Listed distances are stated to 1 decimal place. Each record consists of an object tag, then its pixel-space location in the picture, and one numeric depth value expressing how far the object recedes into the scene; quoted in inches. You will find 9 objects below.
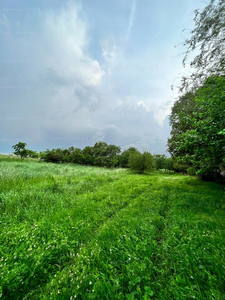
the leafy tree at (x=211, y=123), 192.2
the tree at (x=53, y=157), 1545.3
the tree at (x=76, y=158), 1563.7
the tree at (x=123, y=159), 1508.9
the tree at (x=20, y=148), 1223.5
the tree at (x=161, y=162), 1417.1
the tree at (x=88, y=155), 1605.6
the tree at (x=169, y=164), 1332.4
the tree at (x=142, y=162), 893.8
